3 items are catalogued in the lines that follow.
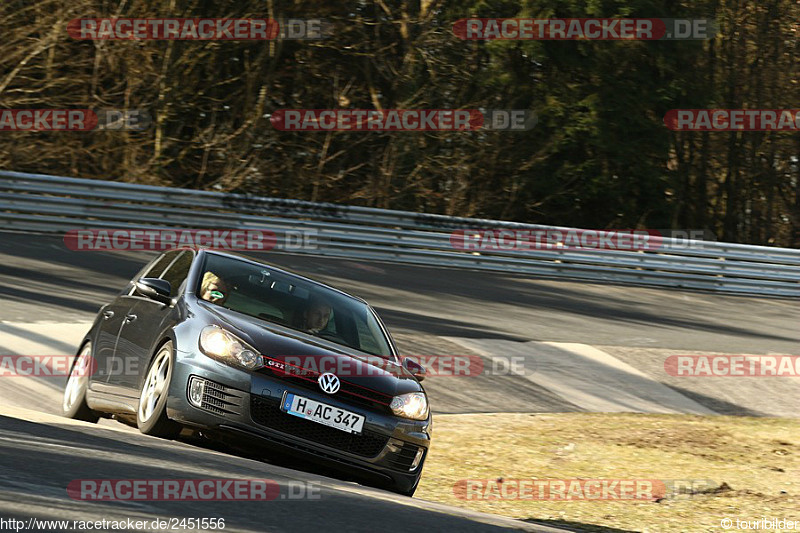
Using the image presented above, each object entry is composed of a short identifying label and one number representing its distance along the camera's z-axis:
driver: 15.39
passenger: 15.15
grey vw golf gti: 13.45
